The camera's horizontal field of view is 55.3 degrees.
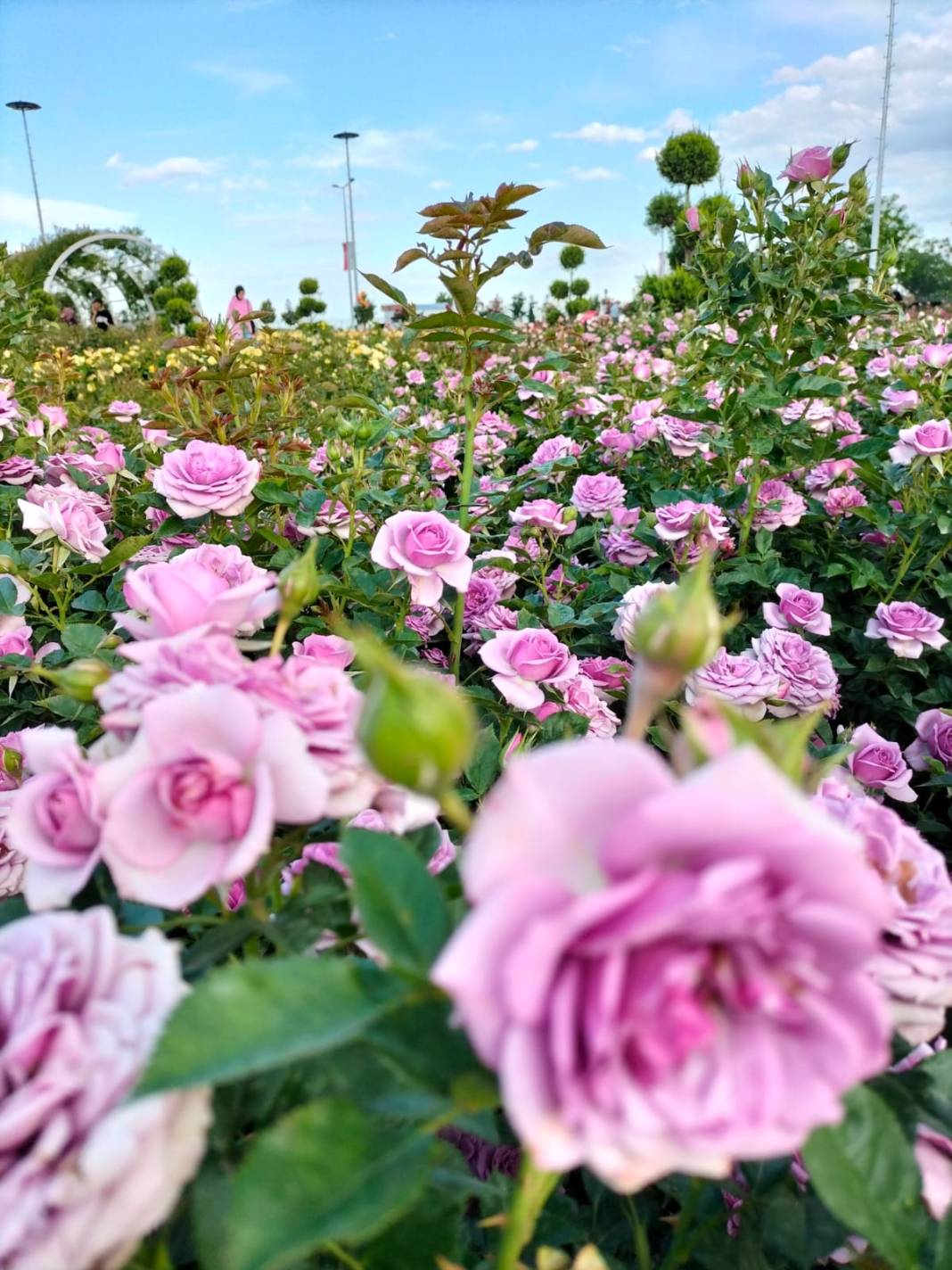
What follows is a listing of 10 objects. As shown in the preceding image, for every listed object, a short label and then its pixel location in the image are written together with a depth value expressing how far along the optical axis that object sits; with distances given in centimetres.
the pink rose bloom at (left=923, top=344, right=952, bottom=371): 206
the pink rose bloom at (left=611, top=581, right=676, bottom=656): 123
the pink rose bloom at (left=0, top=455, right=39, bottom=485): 166
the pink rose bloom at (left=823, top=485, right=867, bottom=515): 188
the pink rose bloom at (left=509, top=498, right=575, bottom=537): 150
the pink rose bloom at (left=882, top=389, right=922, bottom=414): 218
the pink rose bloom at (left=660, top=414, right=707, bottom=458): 200
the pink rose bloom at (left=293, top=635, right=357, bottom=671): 92
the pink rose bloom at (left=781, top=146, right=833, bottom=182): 167
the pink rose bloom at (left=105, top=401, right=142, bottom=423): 214
